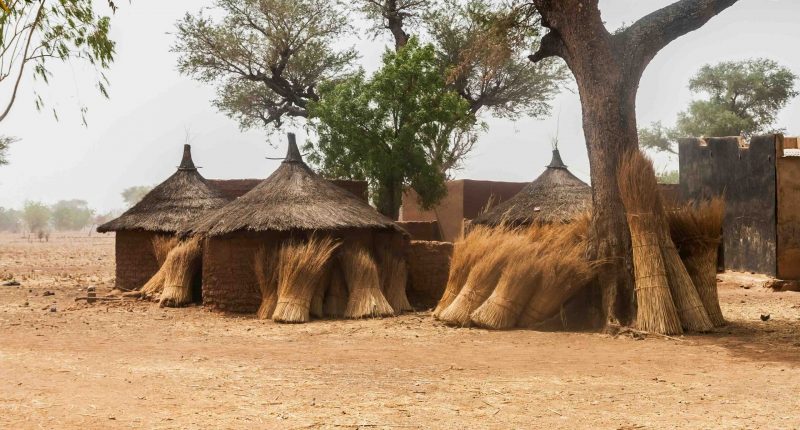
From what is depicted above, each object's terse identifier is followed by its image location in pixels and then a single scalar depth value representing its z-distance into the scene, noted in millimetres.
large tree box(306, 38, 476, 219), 16312
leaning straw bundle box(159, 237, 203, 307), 11570
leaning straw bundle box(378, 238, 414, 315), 10617
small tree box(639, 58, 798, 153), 30703
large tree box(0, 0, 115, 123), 14461
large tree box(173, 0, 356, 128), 22484
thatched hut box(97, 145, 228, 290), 13148
